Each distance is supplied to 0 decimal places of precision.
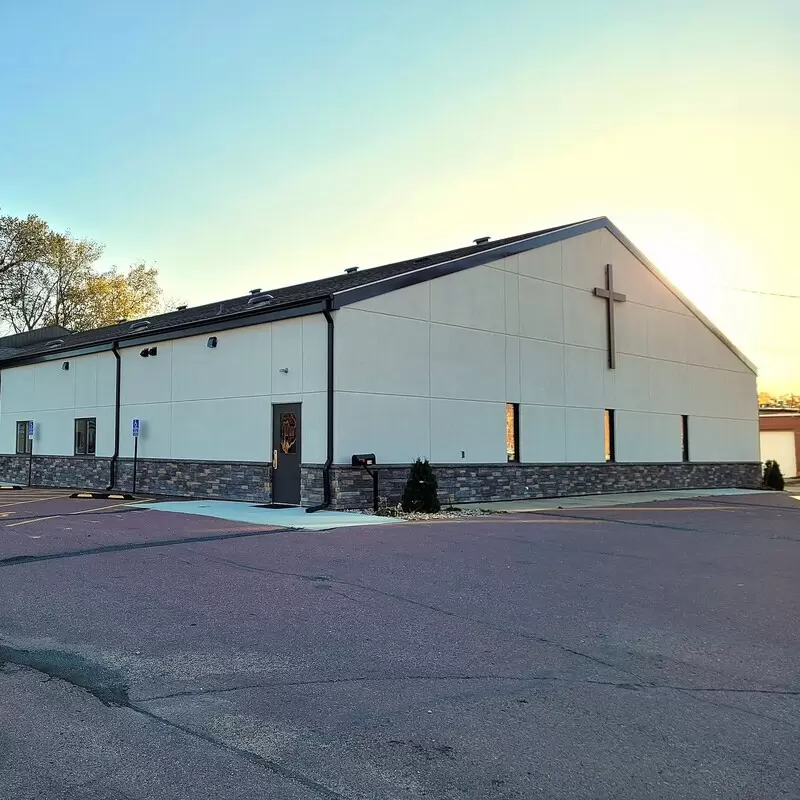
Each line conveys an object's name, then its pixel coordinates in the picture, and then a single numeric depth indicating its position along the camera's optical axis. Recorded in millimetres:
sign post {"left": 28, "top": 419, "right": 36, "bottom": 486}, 24828
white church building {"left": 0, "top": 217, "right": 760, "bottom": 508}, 16125
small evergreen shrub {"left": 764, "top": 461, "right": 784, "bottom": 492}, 27938
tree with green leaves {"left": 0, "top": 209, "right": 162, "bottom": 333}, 44719
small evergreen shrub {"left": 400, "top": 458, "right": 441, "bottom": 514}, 15273
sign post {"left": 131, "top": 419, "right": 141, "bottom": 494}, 19562
